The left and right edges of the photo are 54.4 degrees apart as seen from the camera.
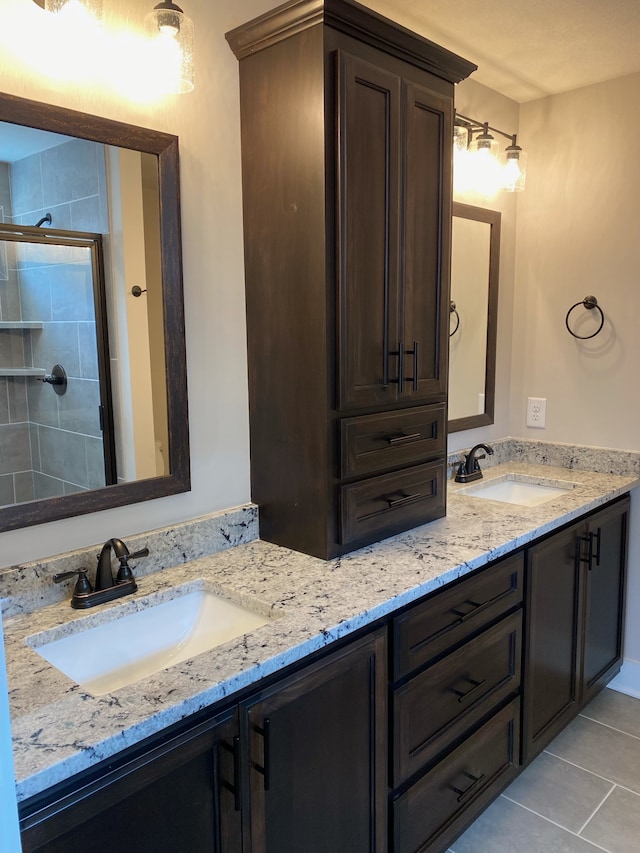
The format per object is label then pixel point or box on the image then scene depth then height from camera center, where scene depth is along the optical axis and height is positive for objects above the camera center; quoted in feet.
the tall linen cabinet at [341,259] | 4.87 +0.70
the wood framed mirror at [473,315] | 8.11 +0.35
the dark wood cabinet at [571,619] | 6.45 -3.17
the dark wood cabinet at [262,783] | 3.03 -2.47
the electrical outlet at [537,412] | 9.04 -1.03
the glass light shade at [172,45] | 4.48 +2.17
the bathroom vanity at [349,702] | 3.13 -2.32
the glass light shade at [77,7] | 4.02 +2.20
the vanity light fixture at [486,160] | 7.79 +2.32
